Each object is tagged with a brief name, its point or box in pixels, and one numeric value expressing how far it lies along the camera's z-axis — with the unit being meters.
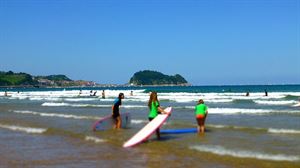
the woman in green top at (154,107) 14.69
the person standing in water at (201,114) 16.64
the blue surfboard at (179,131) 16.71
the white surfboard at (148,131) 13.19
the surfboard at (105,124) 18.00
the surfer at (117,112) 17.24
